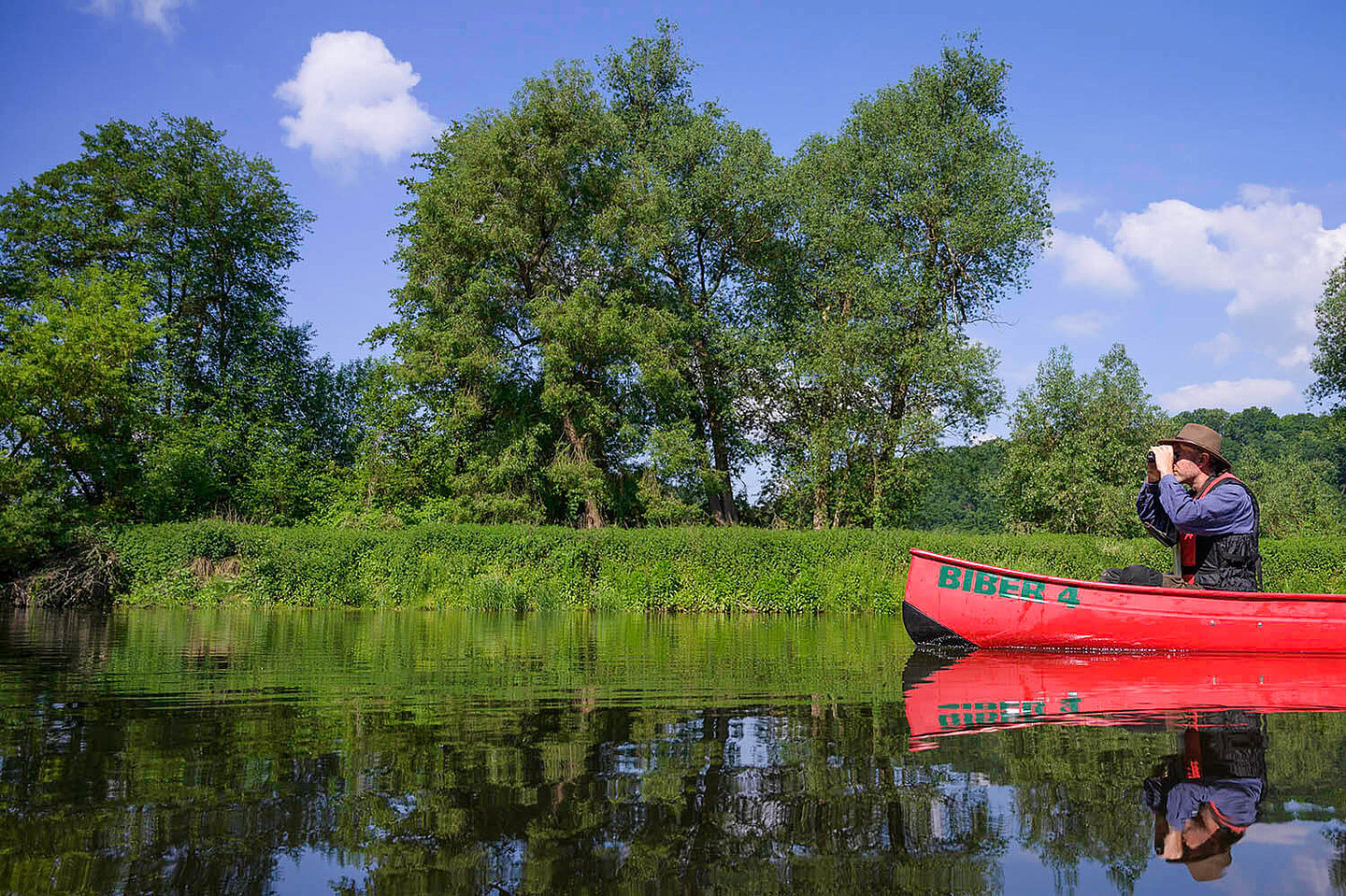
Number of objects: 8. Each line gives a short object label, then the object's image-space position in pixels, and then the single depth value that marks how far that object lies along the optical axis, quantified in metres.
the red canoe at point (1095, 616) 9.20
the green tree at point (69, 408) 22.41
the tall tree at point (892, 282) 29.84
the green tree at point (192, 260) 31.81
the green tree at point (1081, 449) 28.59
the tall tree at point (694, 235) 30.05
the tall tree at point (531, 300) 28.31
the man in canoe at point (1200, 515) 9.02
